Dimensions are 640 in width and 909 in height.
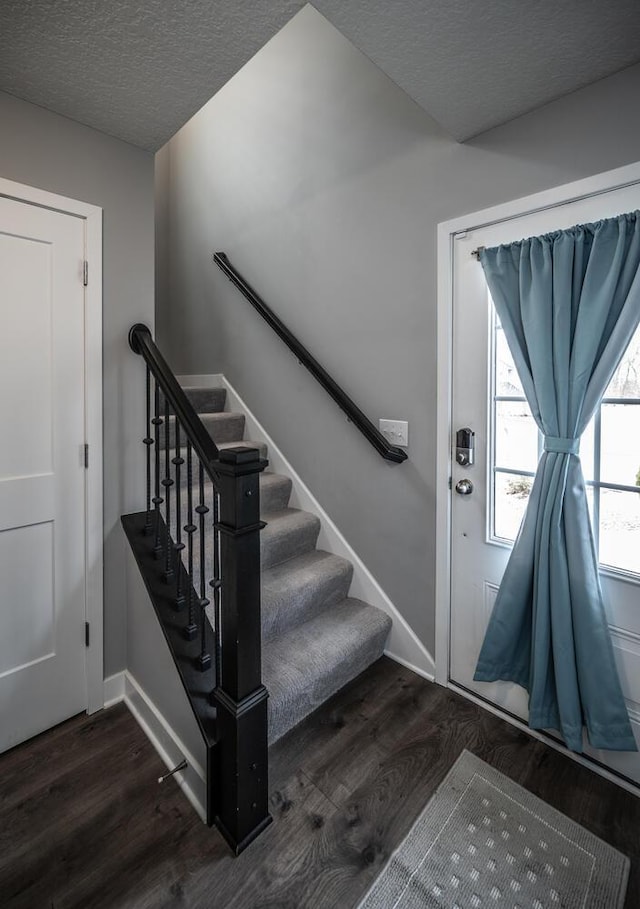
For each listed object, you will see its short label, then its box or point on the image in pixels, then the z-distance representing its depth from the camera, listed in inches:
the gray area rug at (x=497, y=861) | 45.1
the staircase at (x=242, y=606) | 48.6
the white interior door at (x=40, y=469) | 61.0
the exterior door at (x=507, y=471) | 56.2
